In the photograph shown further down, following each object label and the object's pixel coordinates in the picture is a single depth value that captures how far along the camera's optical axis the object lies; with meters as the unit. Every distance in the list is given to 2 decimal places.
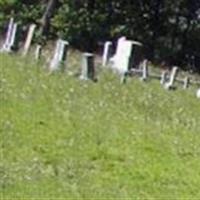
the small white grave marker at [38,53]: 31.03
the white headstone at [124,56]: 32.38
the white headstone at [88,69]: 26.89
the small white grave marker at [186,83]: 33.11
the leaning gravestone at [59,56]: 28.33
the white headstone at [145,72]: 32.77
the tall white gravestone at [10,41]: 33.19
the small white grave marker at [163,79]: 32.47
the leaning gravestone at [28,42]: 33.28
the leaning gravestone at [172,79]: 31.25
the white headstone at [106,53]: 35.45
